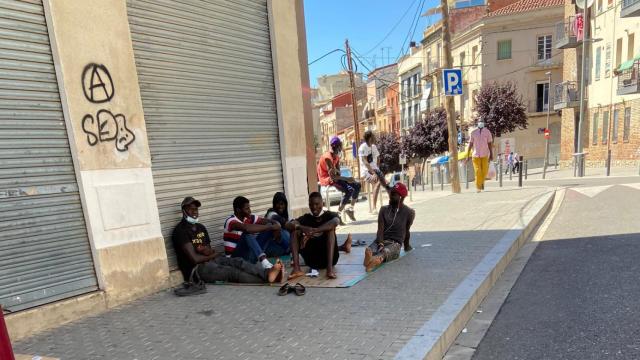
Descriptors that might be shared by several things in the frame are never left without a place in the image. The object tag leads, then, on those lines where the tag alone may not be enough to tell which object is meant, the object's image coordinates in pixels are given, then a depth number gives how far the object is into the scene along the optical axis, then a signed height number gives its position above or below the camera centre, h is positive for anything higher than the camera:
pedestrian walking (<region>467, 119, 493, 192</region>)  10.84 -0.52
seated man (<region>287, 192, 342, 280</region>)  4.88 -1.19
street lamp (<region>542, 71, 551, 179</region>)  33.30 -0.38
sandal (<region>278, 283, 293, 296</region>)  4.33 -1.56
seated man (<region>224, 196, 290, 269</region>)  5.04 -1.10
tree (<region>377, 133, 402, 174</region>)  41.00 -1.43
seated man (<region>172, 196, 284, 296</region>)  4.82 -1.34
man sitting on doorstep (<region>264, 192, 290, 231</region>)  5.71 -0.93
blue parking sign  10.82 +1.38
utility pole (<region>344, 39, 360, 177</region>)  23.73 +3.58
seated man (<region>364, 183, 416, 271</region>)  5.36 -1.21
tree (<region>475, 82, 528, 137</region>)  31.45 +1.51
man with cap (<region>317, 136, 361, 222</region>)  8.30 -0.71
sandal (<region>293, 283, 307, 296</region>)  4.28 -1.56
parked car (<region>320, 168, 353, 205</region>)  18.20 -2.47
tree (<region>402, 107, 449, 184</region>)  34.44 -0.28
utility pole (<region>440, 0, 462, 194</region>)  12.57 +0.53
